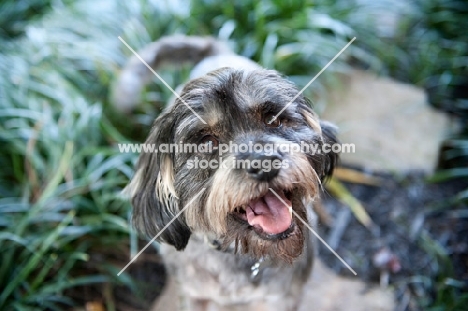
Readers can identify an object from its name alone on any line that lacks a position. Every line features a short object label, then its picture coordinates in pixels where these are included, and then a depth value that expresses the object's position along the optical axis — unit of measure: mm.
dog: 615
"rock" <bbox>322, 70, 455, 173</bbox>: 939
